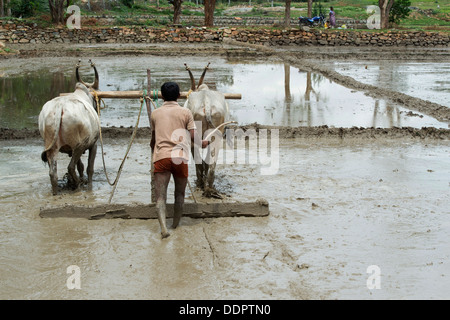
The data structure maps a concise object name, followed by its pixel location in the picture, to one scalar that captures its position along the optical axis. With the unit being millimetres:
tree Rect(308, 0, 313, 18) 36906
